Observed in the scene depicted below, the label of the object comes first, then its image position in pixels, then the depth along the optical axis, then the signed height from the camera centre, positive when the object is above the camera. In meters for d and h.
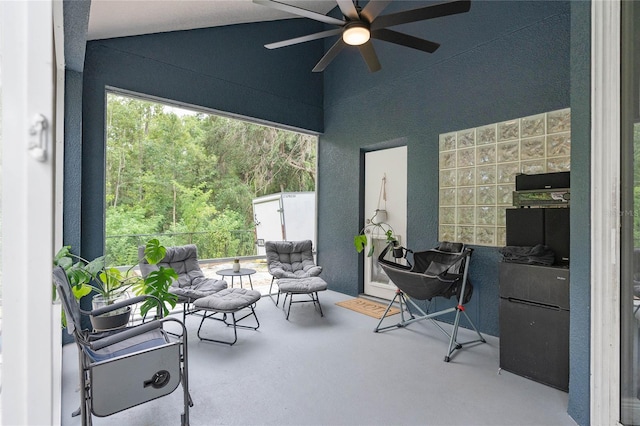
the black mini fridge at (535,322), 2.24 -0.79
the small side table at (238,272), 3.83 -0.71
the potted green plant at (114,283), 2.44 -0.61
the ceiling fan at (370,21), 2.25 +1.45
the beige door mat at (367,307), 4.00 -1.23
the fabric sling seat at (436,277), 2.93 -0.61
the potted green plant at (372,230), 4.49 -0.23
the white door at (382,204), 4.36 +0.13
